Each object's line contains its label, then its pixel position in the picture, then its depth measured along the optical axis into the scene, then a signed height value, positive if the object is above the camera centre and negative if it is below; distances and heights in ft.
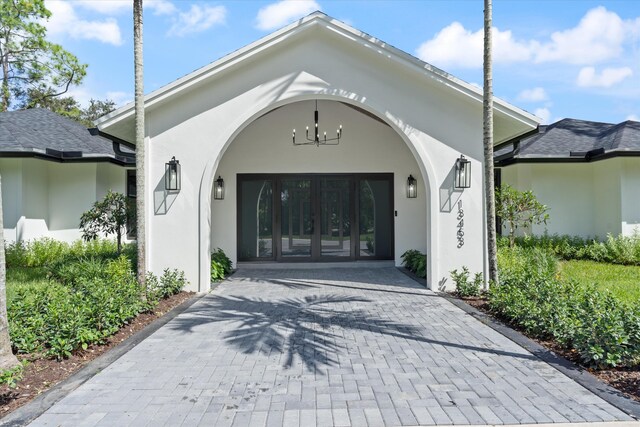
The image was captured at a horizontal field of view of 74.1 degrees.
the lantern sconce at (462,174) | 29.12 +2.93
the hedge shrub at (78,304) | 16.20 -3.94
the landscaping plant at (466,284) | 27.58 -4.44
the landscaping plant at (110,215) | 33.35 +0.40
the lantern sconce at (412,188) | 41.27 +2.83
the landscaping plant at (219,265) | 33.32 -3.84
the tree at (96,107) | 138.49 +37.82
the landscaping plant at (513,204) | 32.17 +0.90
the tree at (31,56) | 72.33 +31.04
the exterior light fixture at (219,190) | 40.55 +2.79
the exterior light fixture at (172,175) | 28.50 +3.00
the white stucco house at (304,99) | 28.32 +6.85
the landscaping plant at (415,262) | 35.27 -3.97
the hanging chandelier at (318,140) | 41.24 +7.65
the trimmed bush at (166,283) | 25.79 -4.09
